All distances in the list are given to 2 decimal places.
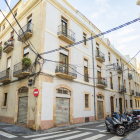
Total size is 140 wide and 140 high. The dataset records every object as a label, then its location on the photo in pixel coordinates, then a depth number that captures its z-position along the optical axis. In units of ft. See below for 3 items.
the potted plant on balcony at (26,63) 35.96
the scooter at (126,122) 26.85
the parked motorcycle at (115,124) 25.19
